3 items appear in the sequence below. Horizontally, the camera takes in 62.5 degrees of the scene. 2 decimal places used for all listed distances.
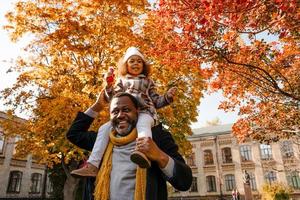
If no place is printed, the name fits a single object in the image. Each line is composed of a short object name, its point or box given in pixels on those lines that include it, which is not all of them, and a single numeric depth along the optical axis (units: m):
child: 1.93
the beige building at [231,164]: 29.61
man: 1.67
